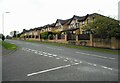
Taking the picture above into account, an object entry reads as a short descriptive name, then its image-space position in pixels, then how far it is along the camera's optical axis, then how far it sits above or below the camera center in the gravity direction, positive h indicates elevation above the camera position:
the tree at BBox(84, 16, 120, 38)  14.49 +2.07
